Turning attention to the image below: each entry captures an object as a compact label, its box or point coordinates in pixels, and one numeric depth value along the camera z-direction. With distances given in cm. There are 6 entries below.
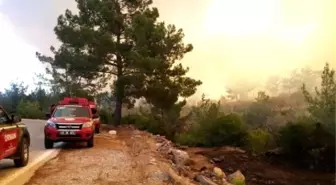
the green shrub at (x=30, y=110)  6322
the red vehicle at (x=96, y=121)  3181
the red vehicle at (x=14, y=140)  1251
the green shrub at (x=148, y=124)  4094
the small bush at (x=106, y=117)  4937
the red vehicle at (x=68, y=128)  2052
